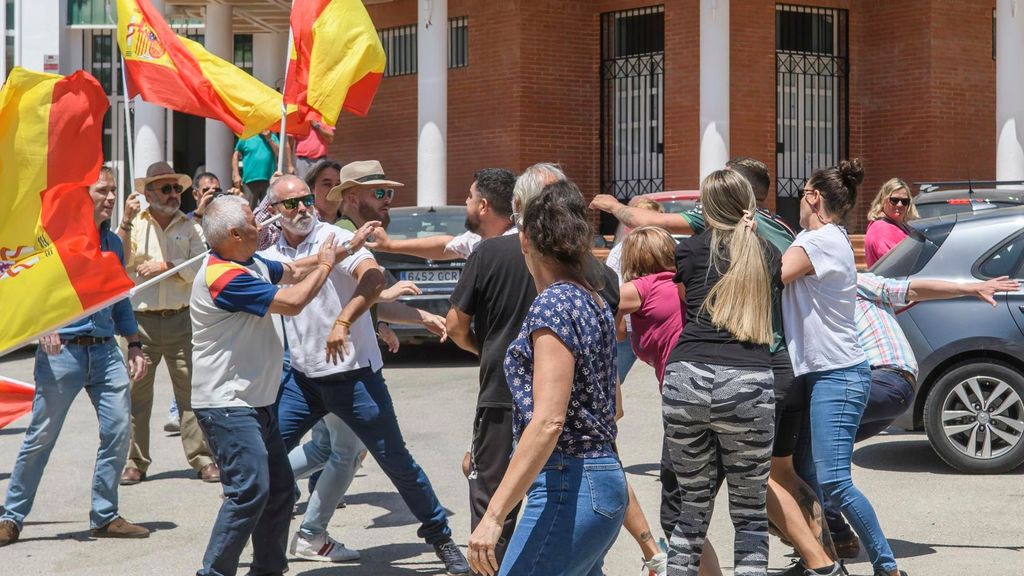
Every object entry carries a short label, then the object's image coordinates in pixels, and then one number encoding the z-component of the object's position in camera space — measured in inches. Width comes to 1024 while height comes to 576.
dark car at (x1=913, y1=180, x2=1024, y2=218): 465.1
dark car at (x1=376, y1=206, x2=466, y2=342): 533.3
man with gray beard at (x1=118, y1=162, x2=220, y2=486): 352.2
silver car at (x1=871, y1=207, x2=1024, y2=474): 346.0
